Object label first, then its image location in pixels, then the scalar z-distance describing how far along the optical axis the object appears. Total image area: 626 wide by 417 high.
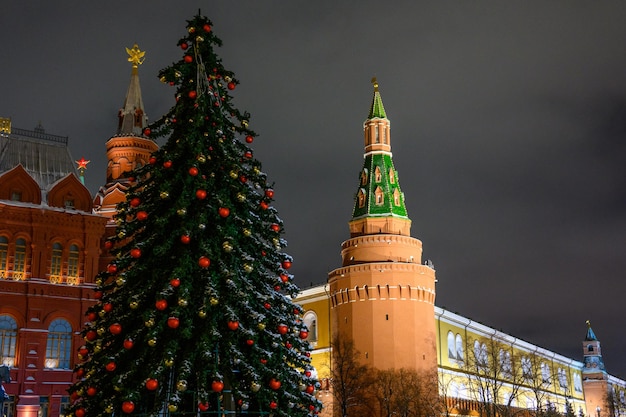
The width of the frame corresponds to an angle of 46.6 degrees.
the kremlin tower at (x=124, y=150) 44.66
